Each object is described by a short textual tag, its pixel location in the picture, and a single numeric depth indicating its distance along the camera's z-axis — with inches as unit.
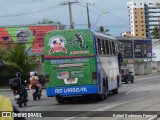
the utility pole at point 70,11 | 2294.3
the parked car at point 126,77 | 1779.3
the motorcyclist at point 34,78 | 908.7
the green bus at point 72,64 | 770.2
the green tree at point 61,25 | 2779.8
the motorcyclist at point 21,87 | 758.9
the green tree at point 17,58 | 1977.0
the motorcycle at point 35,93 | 933.8
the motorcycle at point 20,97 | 756.6
